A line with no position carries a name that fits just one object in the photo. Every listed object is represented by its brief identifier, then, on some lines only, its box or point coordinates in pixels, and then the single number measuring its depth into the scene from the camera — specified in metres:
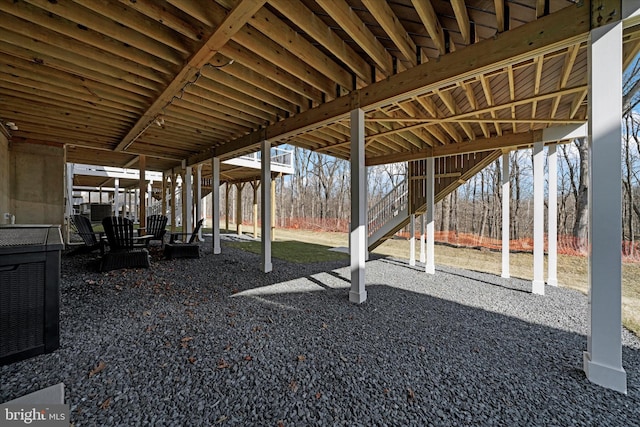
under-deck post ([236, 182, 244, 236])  11.73
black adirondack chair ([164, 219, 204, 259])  5.90
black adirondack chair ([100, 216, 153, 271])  4.62
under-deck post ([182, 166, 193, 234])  8.20
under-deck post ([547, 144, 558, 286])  4.47
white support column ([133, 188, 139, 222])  18.04
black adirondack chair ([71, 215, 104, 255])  5.34
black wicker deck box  1.85
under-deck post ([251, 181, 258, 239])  10.72
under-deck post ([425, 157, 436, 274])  5.59
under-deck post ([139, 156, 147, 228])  7.48
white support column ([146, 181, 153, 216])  17.33
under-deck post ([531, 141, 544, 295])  4.20
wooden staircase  5.96
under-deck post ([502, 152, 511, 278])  5.05
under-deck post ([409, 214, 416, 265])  6.27
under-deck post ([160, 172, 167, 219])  10.17
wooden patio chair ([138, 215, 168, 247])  6.83
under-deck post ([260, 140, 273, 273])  5.08
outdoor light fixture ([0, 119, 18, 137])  4.85
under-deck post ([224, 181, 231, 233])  12.19
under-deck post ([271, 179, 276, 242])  10.18
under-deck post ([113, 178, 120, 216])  12.35
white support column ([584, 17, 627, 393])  1.88
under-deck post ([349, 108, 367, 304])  3.52
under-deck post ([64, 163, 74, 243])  6.96
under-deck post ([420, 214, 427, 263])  6.51
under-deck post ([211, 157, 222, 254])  6.64
